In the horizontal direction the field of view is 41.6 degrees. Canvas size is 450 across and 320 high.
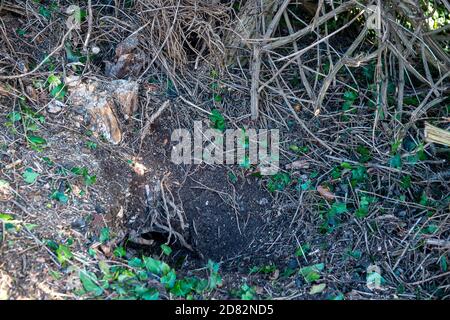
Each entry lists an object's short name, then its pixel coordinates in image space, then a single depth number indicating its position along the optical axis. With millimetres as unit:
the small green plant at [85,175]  3254
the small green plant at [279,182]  3535
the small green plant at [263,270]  3118
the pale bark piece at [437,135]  3203
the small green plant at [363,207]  3303
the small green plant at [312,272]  3000
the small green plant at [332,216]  3311
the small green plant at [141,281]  2770
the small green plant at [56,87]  3535
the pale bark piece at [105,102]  3486
